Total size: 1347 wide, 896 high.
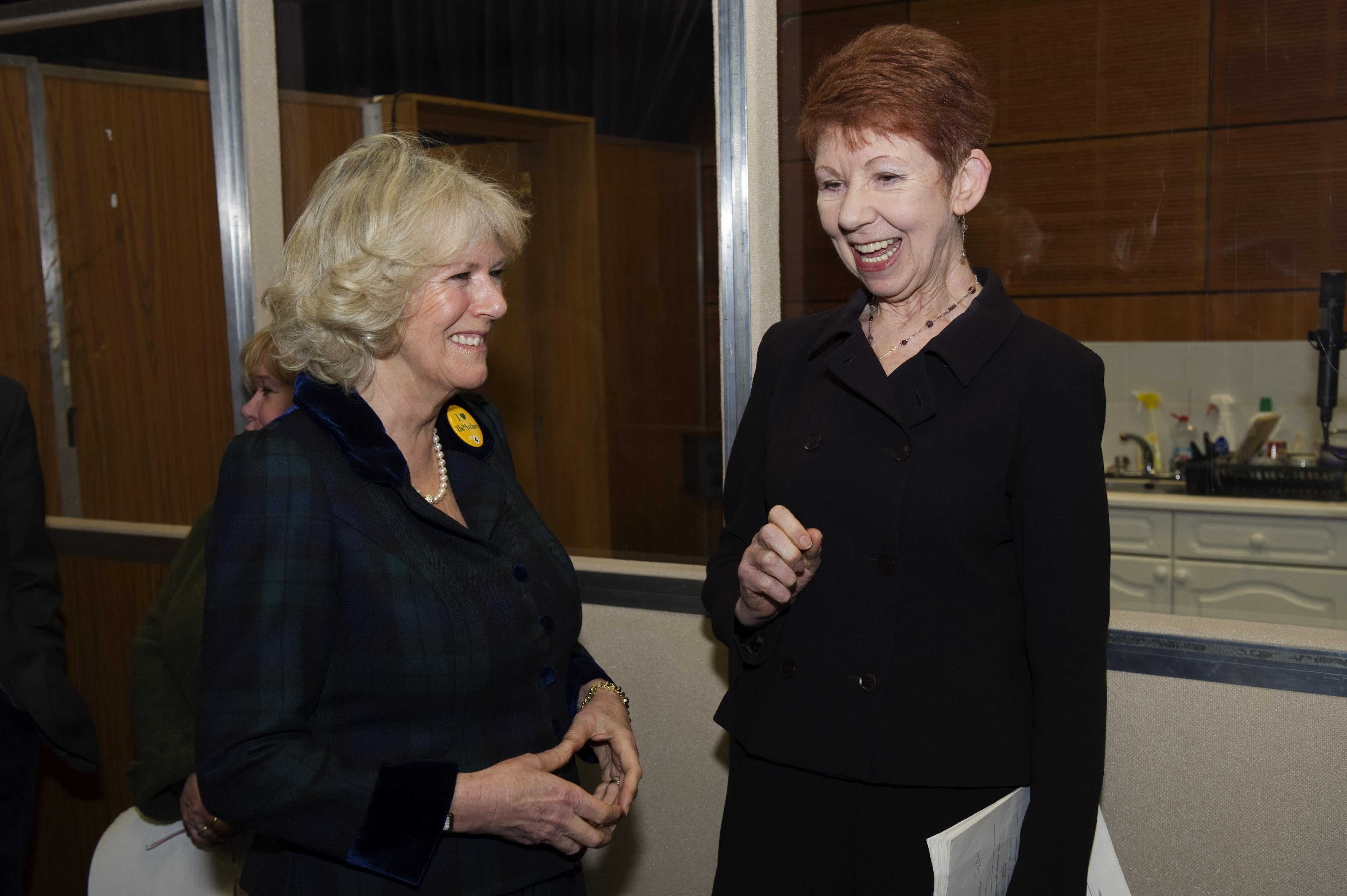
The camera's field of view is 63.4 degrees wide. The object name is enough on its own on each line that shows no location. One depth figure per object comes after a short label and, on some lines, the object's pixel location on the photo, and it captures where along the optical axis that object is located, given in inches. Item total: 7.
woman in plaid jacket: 46.6
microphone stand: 88.0
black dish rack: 116.8
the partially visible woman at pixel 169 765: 72.8
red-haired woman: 48.0
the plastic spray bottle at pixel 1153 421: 143.9
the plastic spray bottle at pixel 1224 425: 117.6
